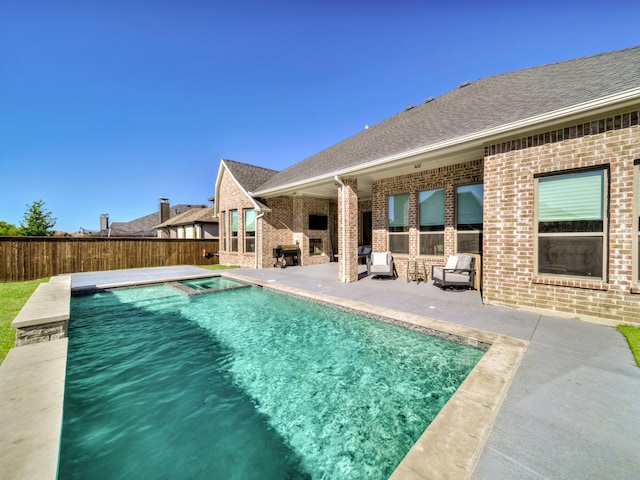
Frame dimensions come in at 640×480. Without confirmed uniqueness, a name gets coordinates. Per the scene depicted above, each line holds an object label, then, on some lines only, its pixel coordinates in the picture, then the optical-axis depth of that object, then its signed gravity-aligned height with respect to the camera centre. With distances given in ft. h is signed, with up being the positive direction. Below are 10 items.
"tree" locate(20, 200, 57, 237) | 80.59 +5.55
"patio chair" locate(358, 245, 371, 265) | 42.60 -2.64
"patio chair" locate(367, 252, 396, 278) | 28.48 -3.26
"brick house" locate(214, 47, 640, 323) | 13.65 +3.76
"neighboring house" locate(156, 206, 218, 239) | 69.82 +3.60
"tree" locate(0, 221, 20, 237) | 76.22 +2.89
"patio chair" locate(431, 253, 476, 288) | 22.36 -3.28
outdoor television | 45.09 +2.61
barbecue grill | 42.34 -3.07
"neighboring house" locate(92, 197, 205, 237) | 111.65 +5.24
